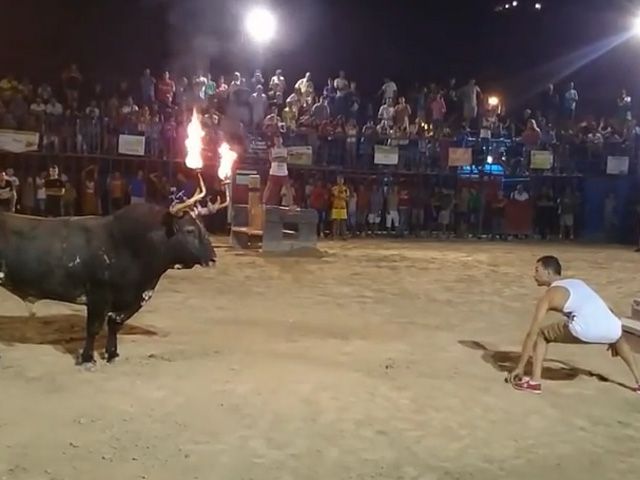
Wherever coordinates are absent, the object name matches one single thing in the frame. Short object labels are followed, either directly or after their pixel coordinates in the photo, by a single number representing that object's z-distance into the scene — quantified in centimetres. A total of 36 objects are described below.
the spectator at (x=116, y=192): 2108
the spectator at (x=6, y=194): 1702
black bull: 745
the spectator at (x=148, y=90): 2231
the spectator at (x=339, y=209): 2244
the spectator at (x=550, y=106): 2669
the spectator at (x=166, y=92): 2214
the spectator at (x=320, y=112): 2344
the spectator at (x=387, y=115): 2417
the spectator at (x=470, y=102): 2531
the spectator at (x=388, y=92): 2498
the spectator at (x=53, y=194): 1981
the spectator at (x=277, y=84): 2341
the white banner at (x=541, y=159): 2470
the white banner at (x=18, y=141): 2003
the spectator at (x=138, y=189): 2123
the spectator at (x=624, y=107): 2606
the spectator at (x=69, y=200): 2033
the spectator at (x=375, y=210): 2391
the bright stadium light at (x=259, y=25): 2906
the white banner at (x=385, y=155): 2384
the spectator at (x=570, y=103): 2630
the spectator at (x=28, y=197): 2019
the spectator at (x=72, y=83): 2206
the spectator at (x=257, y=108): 2229
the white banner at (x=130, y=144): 2148
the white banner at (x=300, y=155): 2280
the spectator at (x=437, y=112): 2486
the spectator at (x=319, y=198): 2277
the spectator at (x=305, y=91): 2367
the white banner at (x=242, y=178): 1978
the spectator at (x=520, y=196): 2508
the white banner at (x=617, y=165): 2483
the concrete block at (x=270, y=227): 1733
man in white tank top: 696
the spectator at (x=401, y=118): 2423
